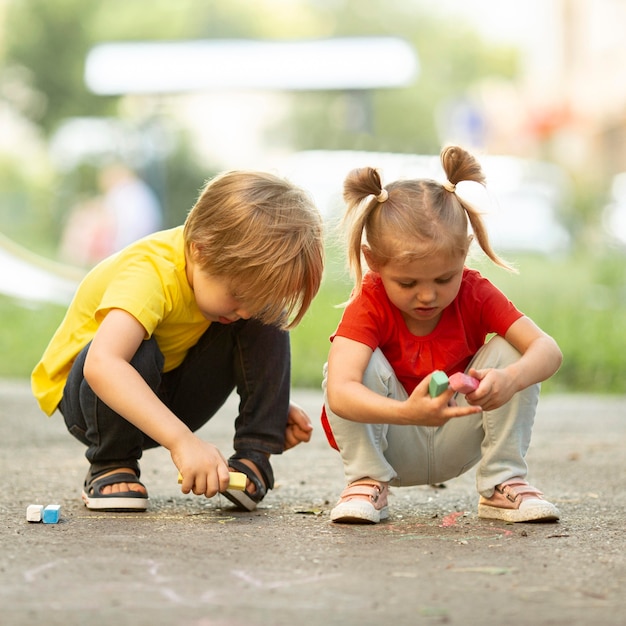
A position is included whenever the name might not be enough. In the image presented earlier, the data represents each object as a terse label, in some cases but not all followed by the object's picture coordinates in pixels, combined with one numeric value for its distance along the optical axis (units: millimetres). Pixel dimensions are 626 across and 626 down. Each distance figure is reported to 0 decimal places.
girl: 5043
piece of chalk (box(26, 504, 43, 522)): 4937
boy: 5043
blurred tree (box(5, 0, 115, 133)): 52437
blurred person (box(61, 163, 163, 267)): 24016
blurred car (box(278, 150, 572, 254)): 23344
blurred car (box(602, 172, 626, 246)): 21172
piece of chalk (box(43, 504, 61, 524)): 4937
